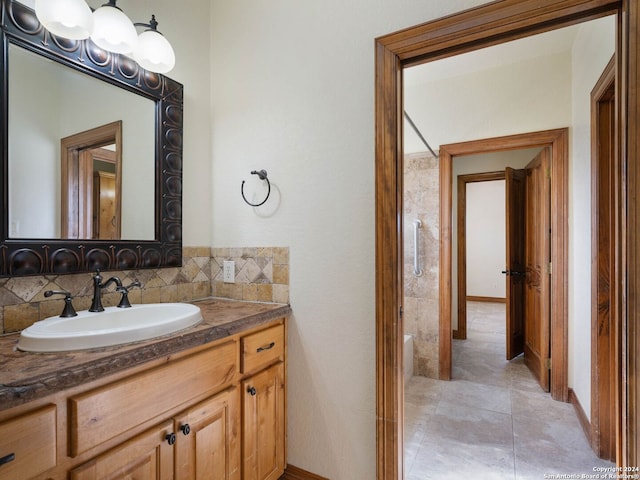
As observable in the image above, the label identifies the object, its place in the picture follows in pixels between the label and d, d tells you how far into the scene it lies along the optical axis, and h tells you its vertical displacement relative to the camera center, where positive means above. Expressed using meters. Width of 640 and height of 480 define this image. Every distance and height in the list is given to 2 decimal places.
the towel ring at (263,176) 1.62 +0.33
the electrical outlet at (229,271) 1.73 -0.17
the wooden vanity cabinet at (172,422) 0.71 -0.53
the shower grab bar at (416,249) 2.80 -0.08
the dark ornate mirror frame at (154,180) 1.05 +0.34
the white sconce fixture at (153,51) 1.34 +0.82
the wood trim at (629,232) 1.01 +0.03
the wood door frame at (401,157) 1.02 +0.32
